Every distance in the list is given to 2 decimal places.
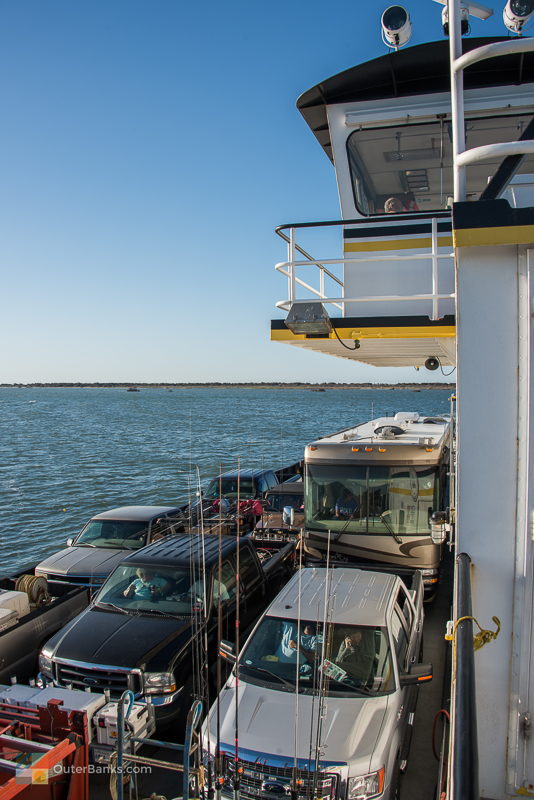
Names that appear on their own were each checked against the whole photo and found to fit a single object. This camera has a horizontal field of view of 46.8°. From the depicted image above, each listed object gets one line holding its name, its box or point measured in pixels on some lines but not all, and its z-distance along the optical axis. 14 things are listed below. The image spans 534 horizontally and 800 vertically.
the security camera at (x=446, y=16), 5.11
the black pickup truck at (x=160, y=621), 6.19
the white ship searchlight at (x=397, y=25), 6.87
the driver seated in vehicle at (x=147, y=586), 7.50
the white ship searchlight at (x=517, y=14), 6.42
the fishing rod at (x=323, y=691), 4.10
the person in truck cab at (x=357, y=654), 5.45
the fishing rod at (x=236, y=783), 4.01
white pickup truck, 4.43
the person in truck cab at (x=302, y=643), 5.66
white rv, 9.52
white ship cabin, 7.16
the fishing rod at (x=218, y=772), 4.20
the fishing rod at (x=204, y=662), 6.04
